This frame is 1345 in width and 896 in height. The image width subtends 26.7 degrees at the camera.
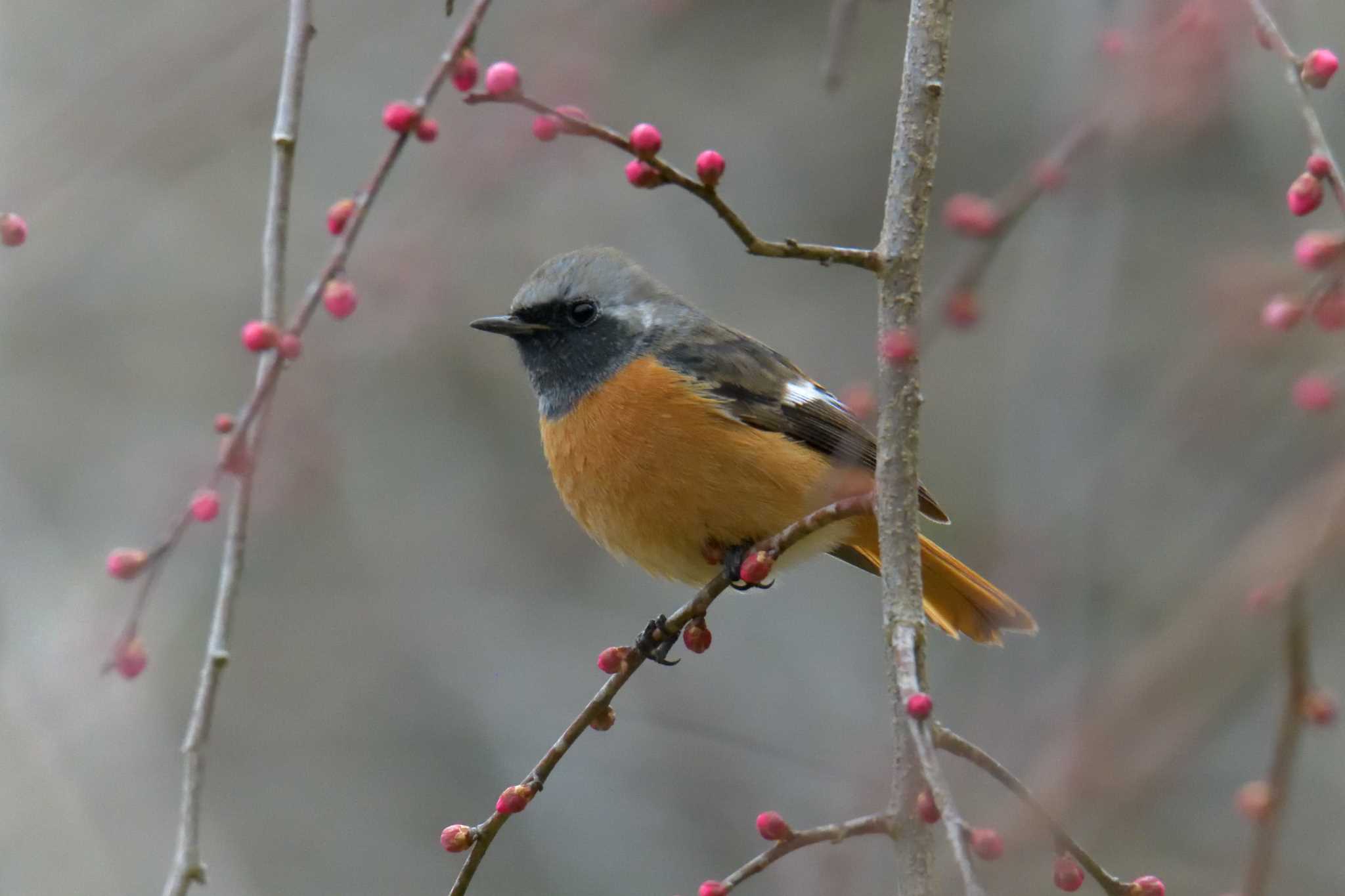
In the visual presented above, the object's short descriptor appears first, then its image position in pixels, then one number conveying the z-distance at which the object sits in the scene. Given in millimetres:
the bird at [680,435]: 7629
